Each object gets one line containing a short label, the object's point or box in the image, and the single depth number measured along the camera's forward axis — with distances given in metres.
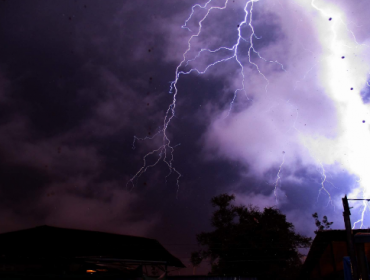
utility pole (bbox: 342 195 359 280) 8.05
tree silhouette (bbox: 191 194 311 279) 19.25
